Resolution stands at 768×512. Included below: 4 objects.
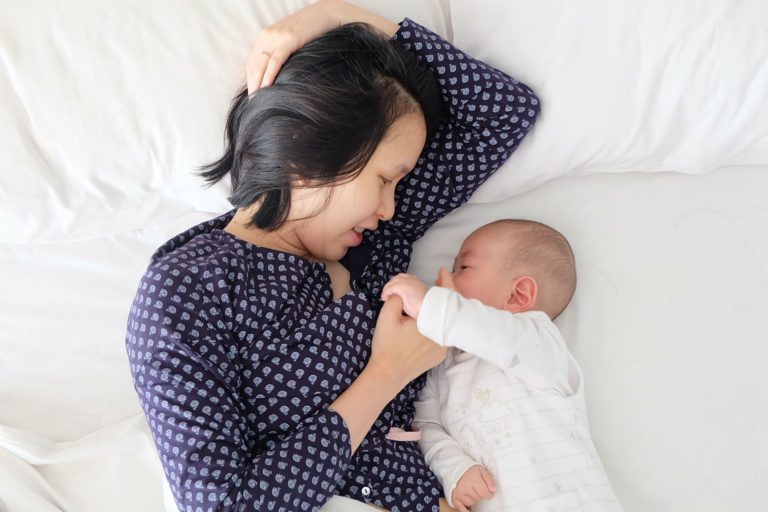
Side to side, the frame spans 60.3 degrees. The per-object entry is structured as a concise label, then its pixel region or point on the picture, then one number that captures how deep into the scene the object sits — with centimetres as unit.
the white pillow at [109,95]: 134
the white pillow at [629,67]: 135
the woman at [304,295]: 104
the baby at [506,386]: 118
